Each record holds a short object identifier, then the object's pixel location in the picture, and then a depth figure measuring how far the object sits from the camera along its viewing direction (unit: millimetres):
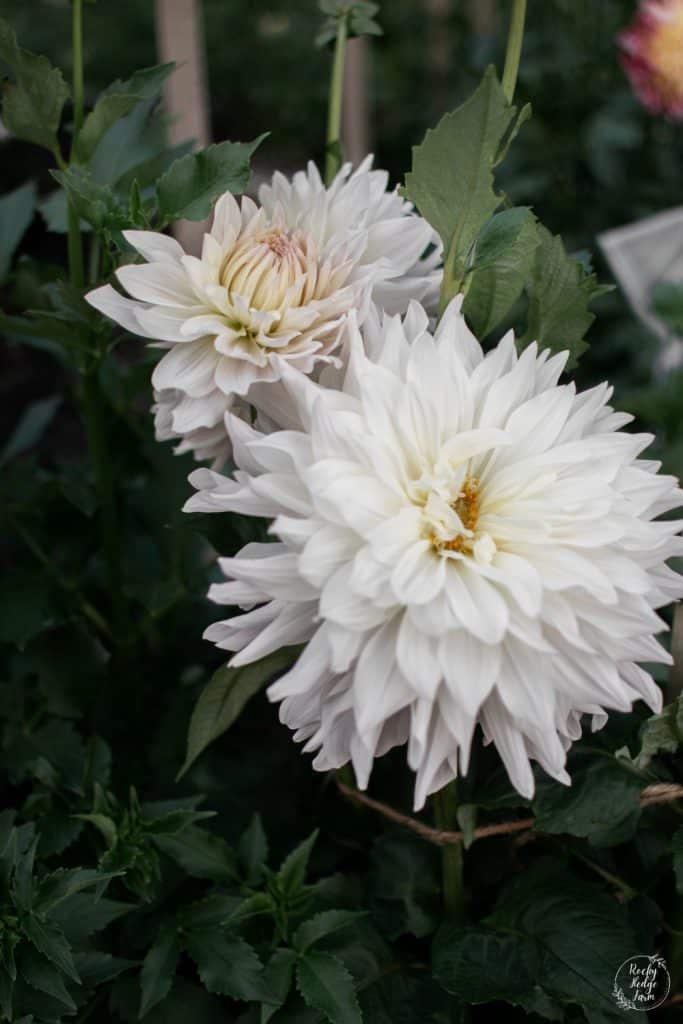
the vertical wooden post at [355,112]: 1666
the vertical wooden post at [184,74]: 1214
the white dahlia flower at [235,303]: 485
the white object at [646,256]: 1030
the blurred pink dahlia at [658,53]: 1240
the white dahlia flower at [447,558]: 405
